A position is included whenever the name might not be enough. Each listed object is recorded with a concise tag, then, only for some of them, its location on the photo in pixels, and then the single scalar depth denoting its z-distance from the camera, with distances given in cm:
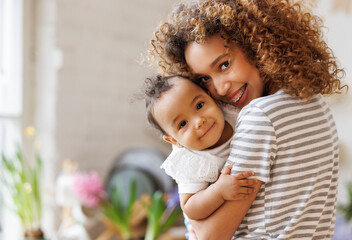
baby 95
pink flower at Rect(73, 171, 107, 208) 235
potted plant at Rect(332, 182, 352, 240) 248
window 262
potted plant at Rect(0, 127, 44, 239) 221
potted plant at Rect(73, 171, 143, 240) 233
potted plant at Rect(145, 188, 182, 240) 223
